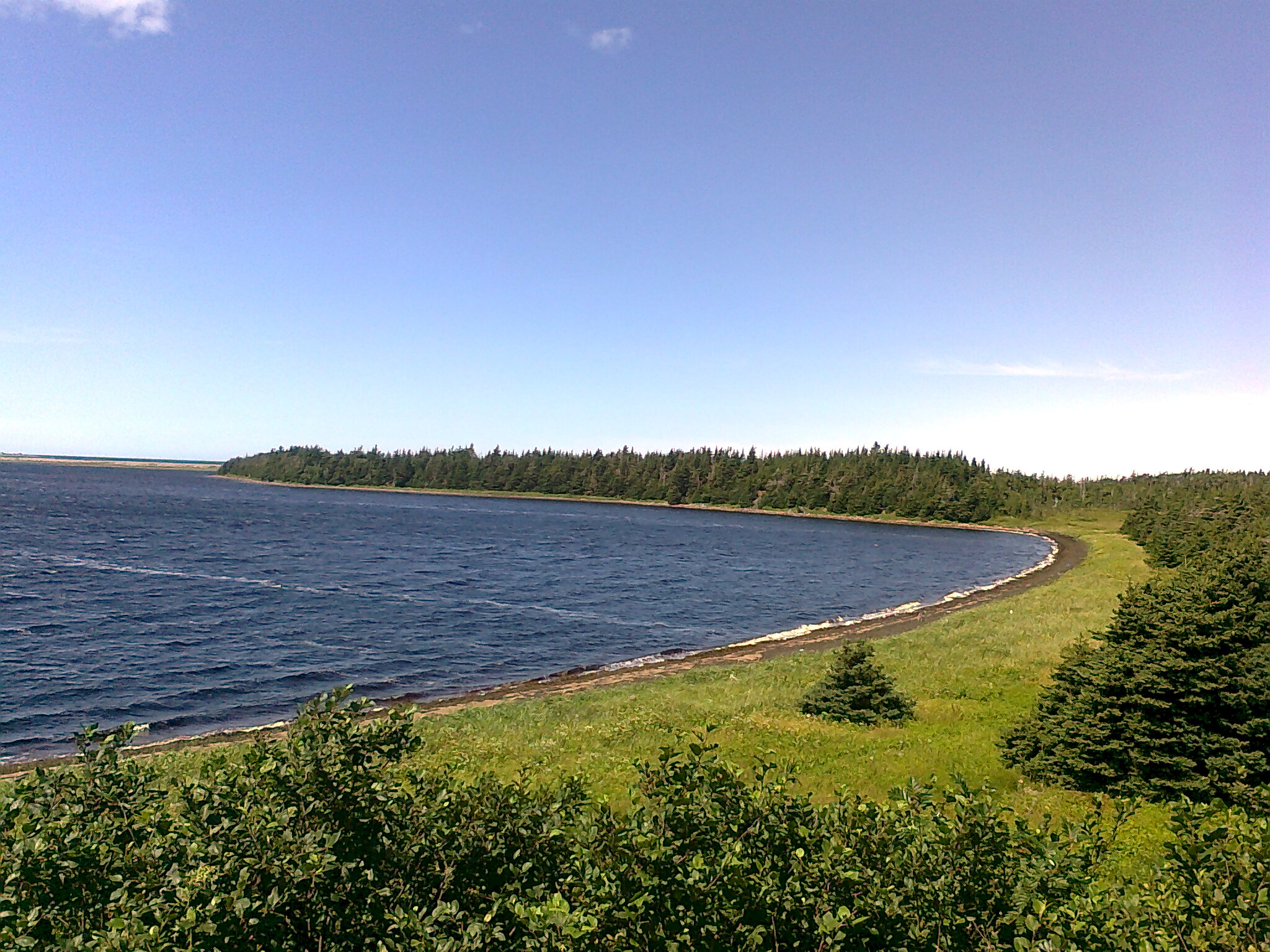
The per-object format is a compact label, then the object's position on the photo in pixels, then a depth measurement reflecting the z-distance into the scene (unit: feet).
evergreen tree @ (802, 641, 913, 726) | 84.94
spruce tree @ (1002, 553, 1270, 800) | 55.83
